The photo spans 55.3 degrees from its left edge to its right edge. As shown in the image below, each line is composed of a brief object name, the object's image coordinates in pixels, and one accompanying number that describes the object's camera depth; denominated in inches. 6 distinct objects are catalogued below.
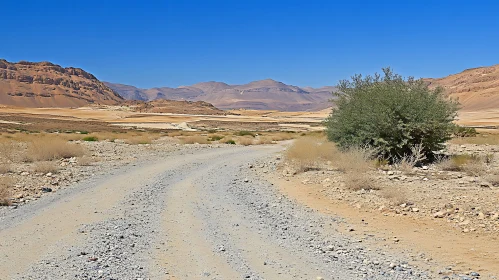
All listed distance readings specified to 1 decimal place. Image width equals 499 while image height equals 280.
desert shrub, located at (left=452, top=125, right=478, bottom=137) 1726.1
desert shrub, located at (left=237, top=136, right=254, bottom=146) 1600.6
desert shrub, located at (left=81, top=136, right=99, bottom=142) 1590.3
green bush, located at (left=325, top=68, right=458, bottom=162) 768.3
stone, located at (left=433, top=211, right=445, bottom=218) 413.2
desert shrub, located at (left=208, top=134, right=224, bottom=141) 1790.8
